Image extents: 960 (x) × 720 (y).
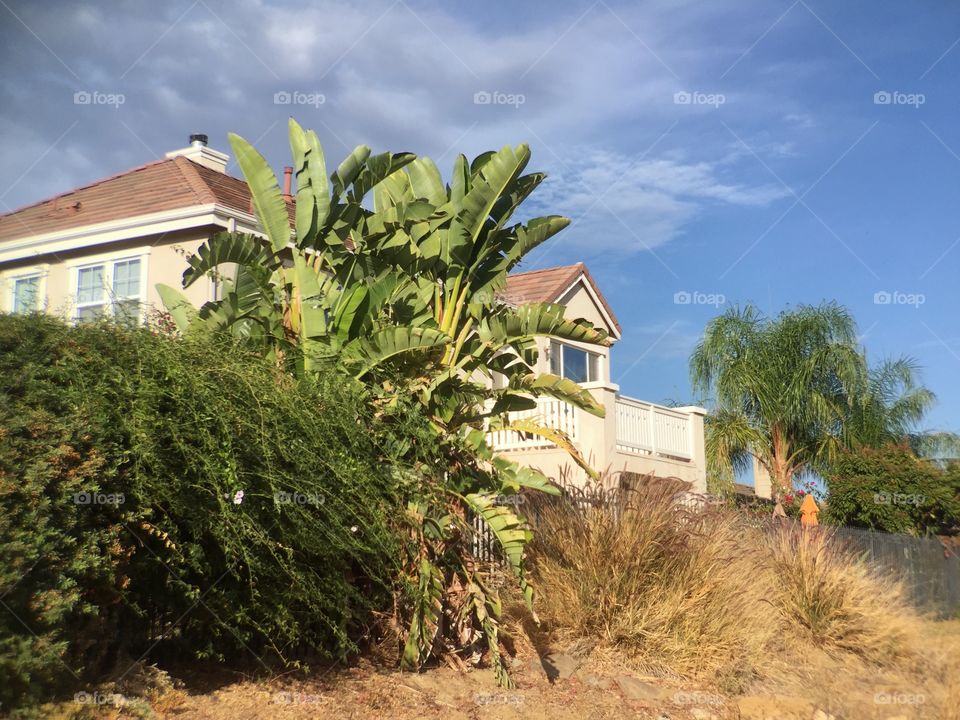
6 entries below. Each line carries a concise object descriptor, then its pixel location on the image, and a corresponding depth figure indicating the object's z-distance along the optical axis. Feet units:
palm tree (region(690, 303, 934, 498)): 79.82
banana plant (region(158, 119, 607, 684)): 30.09
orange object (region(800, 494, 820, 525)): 58.85
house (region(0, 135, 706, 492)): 51.88
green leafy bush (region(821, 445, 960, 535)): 67.87
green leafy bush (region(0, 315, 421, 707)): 19.63
